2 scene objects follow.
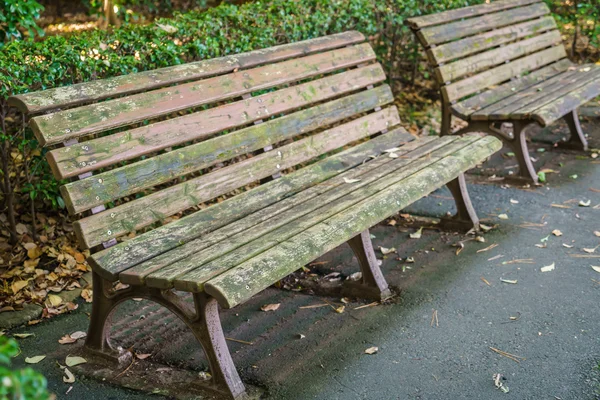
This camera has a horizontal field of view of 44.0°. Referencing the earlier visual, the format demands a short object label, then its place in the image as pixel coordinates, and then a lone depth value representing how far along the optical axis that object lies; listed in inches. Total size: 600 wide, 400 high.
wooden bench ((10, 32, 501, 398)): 114.0
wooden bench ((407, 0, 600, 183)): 206.4
